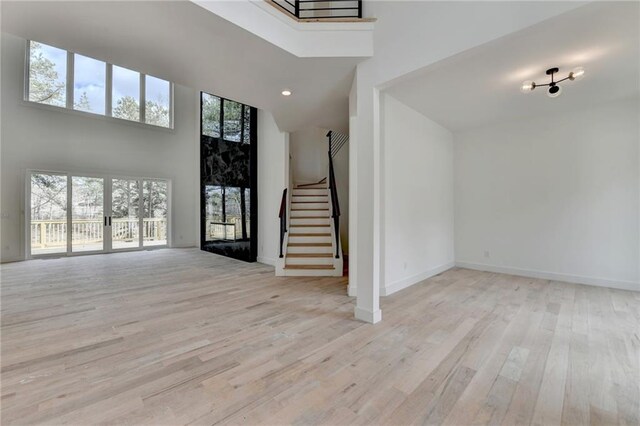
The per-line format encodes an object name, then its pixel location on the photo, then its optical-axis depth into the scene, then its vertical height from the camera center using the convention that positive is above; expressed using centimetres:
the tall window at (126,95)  778 +366
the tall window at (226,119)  675 +267
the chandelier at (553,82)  299 +158
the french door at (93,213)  662 +8
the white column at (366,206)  287 +10
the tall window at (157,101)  836 +370
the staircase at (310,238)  492 -50
